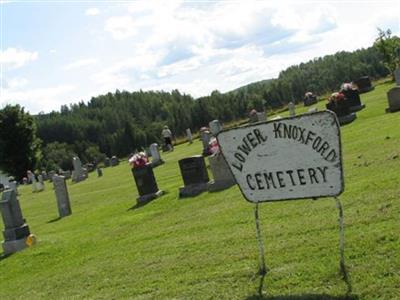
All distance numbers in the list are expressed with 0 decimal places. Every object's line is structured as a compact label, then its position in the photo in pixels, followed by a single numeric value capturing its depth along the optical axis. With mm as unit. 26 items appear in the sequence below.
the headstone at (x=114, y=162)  46438
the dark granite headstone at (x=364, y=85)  35278
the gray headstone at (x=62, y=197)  20781
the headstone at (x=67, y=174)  44994
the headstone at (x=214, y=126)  24875
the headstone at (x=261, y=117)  31506
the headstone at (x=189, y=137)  42628
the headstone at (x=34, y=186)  40000
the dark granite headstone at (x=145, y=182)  17938
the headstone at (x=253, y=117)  35094
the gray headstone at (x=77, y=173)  38281
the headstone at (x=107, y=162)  47859
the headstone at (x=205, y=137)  26720
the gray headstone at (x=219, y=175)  15000
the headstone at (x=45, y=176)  49812
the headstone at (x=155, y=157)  30422
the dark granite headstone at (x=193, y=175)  16094
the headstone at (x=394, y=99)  21109
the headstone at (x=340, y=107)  23289
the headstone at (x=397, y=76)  28822
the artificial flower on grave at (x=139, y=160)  18708
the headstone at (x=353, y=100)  25031
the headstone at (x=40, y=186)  39269
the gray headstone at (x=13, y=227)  14930
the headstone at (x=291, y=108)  31305
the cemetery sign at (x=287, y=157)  5566
